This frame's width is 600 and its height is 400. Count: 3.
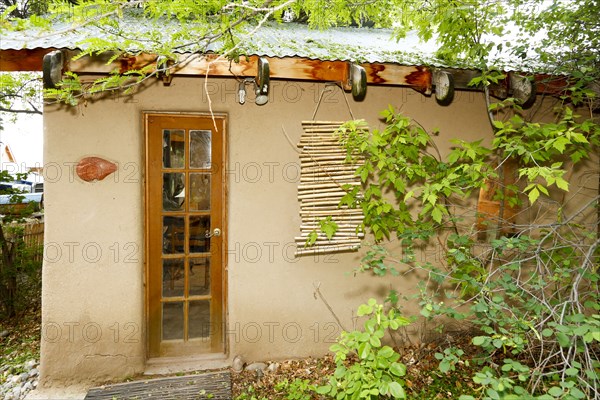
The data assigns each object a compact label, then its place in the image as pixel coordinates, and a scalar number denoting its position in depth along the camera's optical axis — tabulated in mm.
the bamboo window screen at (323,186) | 3820
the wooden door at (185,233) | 3656
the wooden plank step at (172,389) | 3231
